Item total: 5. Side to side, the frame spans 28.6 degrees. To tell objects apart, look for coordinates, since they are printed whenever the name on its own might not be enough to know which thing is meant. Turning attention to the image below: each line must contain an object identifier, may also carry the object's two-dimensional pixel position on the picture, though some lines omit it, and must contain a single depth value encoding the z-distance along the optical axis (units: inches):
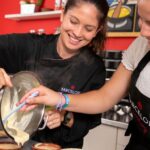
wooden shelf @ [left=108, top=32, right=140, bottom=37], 87.0
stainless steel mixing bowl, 39.2
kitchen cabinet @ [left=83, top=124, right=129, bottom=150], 81.2
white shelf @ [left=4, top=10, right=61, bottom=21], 102.5
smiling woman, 47.7
